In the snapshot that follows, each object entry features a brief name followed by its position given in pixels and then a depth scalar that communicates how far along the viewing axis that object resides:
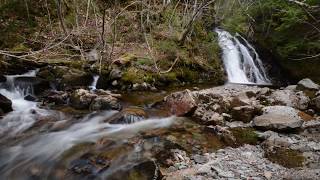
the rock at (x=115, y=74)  6.74
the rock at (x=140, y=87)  6.64
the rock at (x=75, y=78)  6.42
